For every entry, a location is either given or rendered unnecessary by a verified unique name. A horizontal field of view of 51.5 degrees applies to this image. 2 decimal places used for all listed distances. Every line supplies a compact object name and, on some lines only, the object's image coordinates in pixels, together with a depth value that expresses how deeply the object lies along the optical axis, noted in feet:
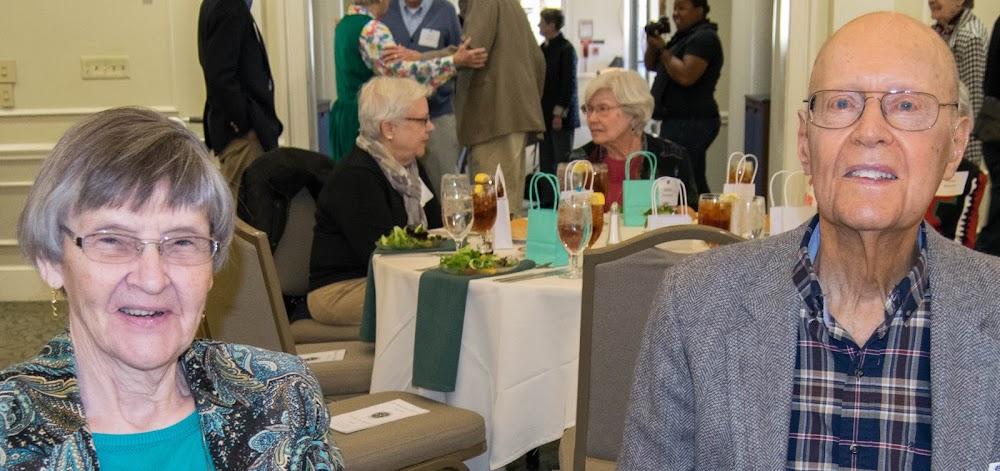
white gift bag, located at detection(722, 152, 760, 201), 11.27
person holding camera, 21.45
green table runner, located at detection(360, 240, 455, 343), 10.84
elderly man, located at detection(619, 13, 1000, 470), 4.36
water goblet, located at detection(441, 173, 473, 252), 10.56
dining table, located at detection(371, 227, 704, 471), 8.87
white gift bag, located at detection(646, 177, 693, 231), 10.44
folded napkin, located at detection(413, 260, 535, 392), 9.21
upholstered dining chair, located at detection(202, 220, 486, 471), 8.08
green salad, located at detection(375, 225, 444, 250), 10.80
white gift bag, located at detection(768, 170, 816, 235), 9.93
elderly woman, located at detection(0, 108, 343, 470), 4.25
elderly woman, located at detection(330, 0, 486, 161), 18.69
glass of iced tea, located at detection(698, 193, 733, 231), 10.24
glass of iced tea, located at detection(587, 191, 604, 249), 9.85
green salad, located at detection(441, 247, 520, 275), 9.38
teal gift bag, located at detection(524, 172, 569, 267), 10.10
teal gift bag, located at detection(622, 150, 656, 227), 12.33
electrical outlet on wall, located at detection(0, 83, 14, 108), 21.34
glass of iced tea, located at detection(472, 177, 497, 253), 10.73
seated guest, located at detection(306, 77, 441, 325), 12.06
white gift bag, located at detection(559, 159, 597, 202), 12.38
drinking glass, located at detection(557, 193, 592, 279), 9.34
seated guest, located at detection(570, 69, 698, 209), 14.47
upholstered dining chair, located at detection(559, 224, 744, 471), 7.18
